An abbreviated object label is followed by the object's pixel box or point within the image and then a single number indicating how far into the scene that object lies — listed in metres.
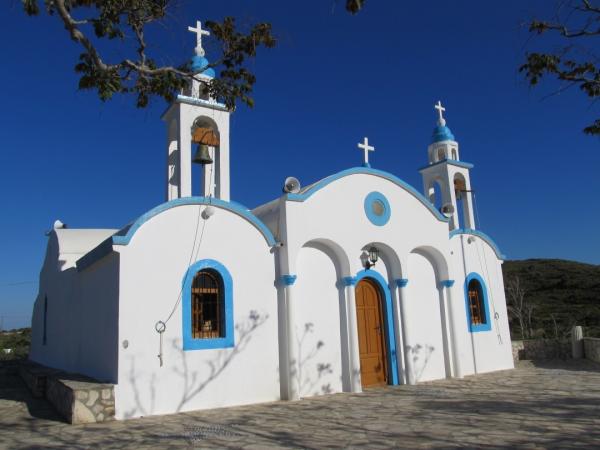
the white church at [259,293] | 8.52
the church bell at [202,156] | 9.49
